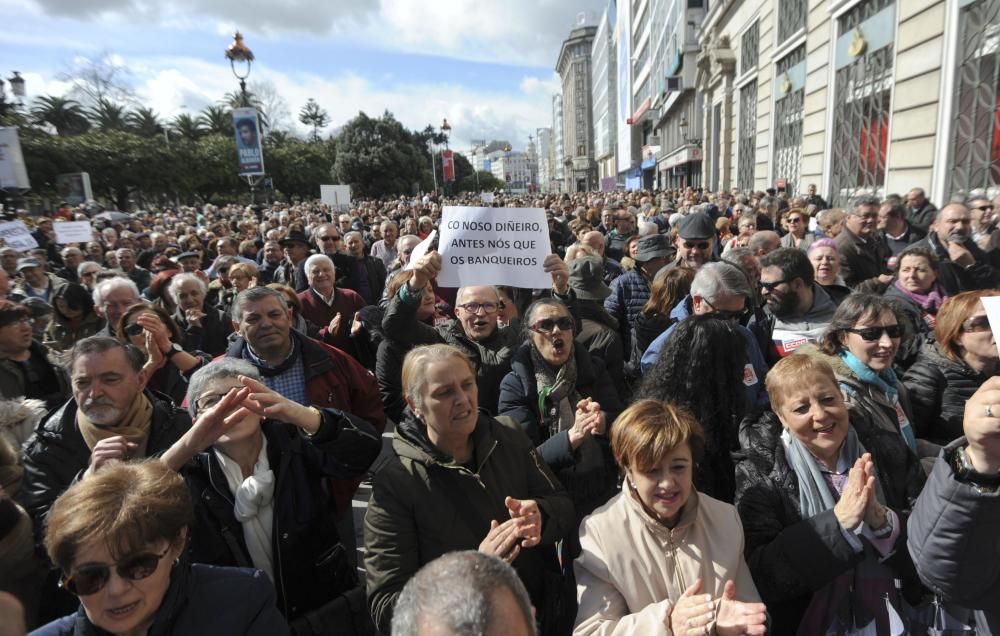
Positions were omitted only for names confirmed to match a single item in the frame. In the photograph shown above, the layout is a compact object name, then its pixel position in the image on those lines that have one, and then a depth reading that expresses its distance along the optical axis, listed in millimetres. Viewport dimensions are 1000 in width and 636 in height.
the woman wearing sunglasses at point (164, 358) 3395
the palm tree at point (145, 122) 49122
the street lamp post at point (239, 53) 15391
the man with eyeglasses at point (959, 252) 4535
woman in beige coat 1862
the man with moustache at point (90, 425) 2301
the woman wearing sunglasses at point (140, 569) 1545
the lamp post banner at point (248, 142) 19250
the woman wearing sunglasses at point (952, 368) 2646
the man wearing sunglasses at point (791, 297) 3549
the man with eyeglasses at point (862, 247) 5445
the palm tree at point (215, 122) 49625
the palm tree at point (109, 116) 46125
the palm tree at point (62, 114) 41719
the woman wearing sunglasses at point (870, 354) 2428
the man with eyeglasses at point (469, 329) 3398
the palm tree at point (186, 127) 48062
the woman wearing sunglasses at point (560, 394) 2602
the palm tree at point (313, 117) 73625
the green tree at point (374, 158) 45406
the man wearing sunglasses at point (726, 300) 2951
